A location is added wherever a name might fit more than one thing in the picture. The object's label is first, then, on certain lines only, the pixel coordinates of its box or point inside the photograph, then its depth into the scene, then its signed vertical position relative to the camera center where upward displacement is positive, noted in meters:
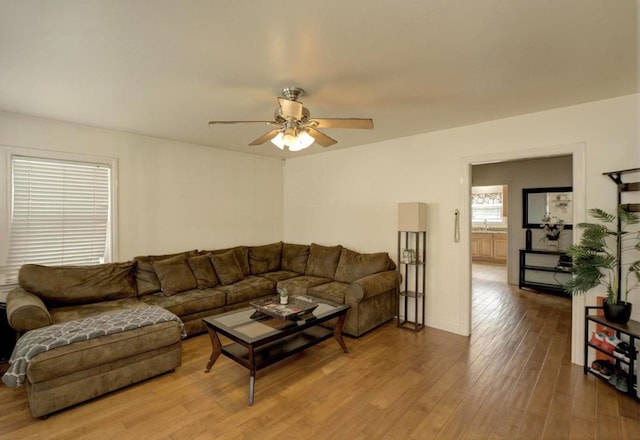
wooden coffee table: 2.47 -0.97
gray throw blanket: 2.13 -0.91
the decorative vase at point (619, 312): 2.50 -0.72
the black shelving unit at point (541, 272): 5.63 -0.92
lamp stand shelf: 3.92 -0.77
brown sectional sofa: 2.30 -0.90
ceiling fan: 2.35 +0.79
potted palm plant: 2.61 -0.30
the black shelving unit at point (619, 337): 2.36 -1.02
